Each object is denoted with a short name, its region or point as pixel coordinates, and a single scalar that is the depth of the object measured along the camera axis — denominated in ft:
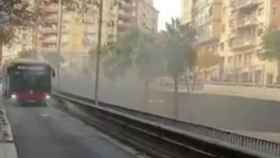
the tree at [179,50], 85.63
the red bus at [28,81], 122.43
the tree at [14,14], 51.24
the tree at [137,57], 93.67
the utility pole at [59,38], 134.18
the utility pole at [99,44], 77.75
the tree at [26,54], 144.92
